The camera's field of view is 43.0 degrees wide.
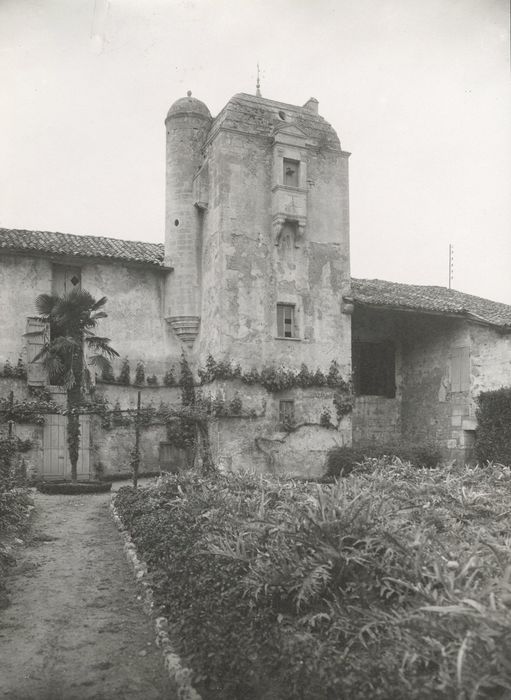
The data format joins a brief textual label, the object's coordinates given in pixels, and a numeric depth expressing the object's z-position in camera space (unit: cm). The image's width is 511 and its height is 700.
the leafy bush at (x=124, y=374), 2156
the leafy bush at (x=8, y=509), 955
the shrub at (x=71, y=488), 1698
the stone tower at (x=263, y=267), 2081
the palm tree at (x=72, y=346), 1797
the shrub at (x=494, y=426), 2109
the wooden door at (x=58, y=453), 2041
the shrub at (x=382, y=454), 2006
